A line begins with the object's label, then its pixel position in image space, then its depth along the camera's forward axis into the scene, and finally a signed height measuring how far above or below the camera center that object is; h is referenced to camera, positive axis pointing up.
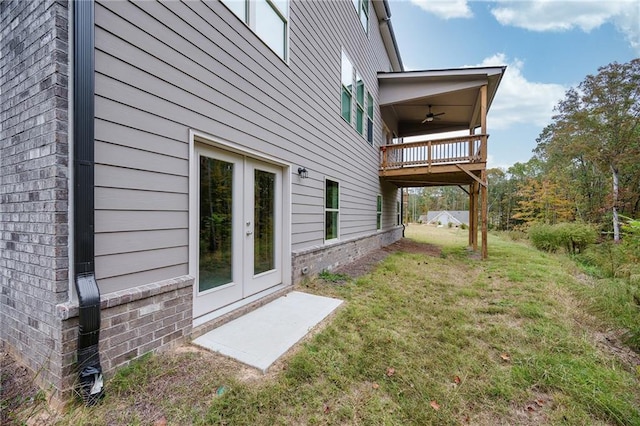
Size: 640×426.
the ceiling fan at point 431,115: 9.86 +3.74
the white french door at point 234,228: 2.87 -0.23
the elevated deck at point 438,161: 7.62 +1.60
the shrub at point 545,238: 9.91 -1.04
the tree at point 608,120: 12.38 +4.73
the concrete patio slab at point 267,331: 2.39 -1.30
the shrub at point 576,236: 9.08 -0.84
